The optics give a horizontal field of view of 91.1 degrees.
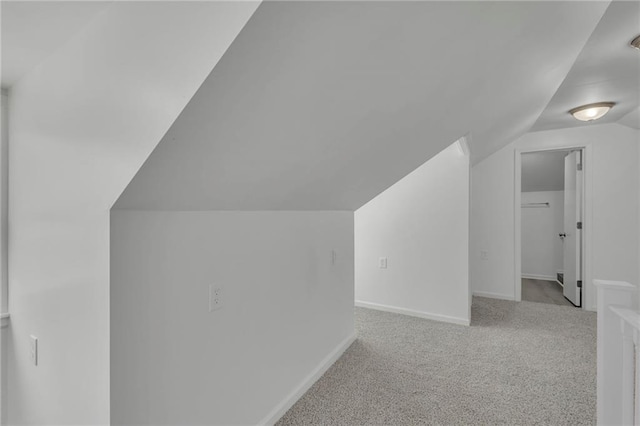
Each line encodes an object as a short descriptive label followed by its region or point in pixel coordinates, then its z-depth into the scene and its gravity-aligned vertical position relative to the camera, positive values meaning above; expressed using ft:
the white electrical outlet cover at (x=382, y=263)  12.38 -1.98
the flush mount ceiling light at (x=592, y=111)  10.05 +3.34
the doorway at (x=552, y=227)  13.41 -0.77
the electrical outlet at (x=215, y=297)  4.38 -1.20
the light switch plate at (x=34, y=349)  4.09 -1.80
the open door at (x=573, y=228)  13.26 -0.69
